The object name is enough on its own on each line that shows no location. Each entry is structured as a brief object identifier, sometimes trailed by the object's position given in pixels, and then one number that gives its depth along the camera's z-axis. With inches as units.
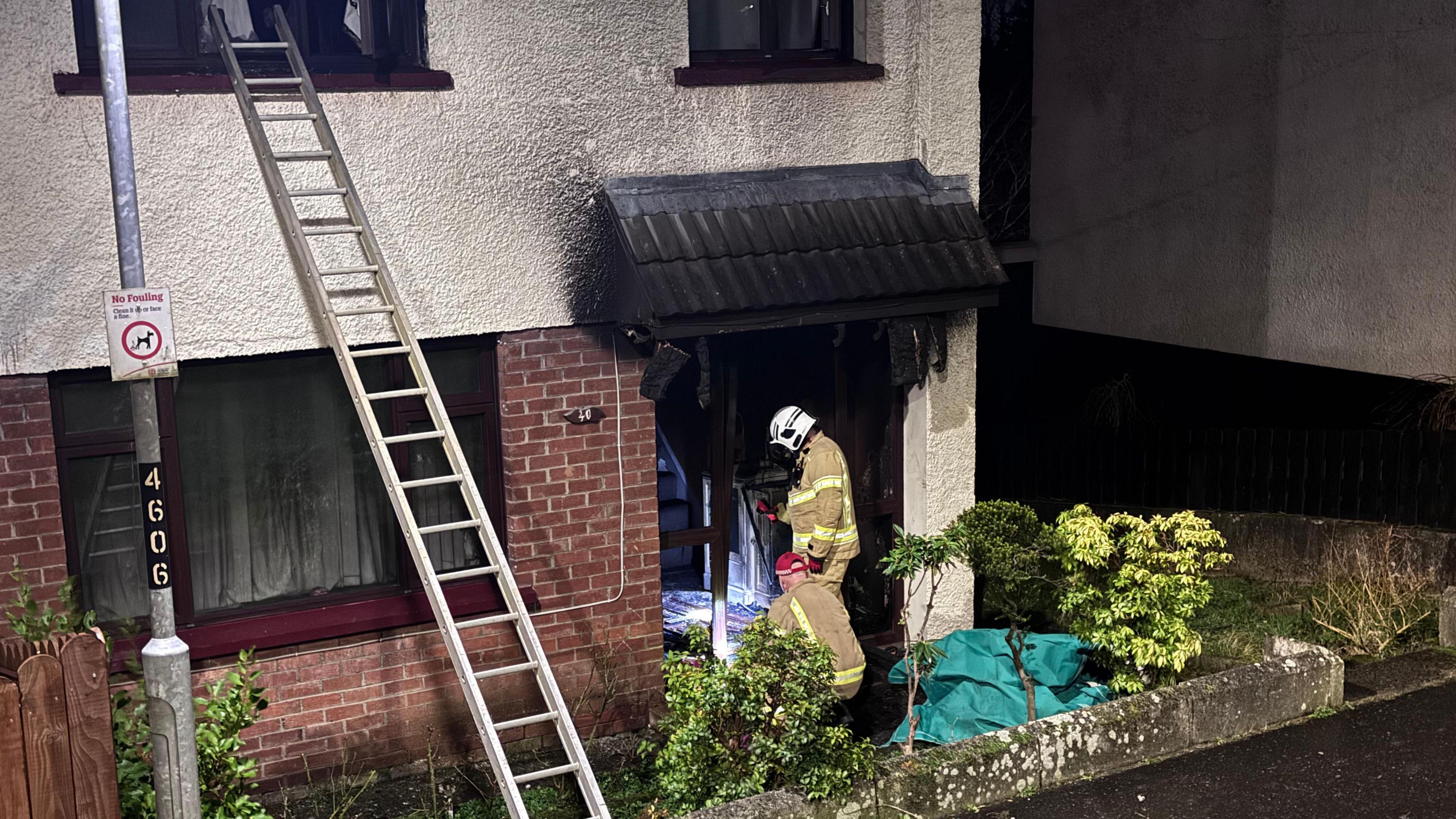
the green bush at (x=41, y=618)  189.3
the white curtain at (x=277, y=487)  257.1
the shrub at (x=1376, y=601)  309.9
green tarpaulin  277.1
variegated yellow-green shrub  254.2
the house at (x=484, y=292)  241.0
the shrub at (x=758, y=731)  213.9
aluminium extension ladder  210.8
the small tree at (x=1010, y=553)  257.8
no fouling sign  185.5
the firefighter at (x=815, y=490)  294.7
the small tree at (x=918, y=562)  246.2
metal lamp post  183.8
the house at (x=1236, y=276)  372.8
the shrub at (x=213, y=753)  193.3
